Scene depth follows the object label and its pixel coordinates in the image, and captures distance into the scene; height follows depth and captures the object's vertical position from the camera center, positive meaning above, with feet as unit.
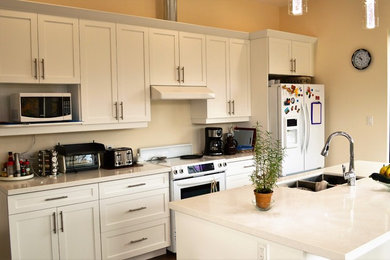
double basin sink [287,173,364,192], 10.09 -1.89
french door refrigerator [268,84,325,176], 15.78 -0.36
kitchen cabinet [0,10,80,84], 10.52 +1.96
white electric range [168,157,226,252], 12.70 -2.15
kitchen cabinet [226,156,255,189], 14.43 -2.20
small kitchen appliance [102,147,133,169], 12.51 -1.35
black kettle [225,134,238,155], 15.61 -1.27
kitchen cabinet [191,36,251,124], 15.23 +1.27
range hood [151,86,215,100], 13.08 +0.80
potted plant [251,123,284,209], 7.16 -1.06
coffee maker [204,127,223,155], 15.43 -1.05
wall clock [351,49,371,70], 16.15 +2.26
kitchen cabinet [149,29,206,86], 13.53 +2.08
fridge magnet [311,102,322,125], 16.84 +0.00
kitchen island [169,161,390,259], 5.84 -1.88
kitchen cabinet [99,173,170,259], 11.39 -3.07
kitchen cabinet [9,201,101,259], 9.82 -3.09
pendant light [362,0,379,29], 8.02 +2.05
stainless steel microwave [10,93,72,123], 10.71 +0.30
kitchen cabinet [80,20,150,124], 11.98 +1.39
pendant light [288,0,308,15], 7.33 +2.03
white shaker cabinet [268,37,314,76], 16.17 +2.47
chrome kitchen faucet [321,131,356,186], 9.45 -1.48
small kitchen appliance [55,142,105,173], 11.75 -1.22
